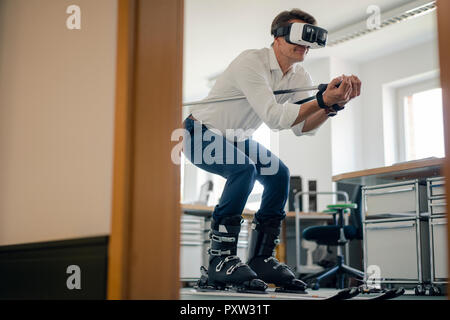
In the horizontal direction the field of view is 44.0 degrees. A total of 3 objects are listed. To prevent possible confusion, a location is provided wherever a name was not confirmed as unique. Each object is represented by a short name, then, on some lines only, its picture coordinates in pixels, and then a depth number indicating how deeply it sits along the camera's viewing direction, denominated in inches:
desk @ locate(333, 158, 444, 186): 126.6
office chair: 170.6
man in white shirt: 88.3
